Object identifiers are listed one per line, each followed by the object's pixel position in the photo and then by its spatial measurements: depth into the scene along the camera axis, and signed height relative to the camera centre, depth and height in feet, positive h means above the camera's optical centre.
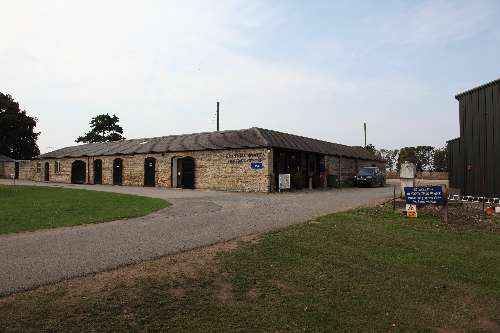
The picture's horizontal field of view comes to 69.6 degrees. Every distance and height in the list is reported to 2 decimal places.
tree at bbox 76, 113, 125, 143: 224.94 +25.48
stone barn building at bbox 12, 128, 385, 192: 75.61 +2.03
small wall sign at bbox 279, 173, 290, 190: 74.02 -2.41
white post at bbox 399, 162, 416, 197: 43.45 -0.60
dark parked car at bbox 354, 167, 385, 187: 95.45 -2.11
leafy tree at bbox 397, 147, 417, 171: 241.88 +10.26
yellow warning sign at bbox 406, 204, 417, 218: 35.04 -4.09
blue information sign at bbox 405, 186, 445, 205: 34.19 -2.55
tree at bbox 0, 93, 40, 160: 186.80 +20.77
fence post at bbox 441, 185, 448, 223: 32.83 -3.63
